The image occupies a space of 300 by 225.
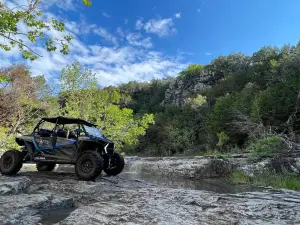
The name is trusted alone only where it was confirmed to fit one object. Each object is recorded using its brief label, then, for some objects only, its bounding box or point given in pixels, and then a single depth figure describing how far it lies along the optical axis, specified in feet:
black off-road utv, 18.54
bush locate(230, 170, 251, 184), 24.76
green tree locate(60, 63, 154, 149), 42.07
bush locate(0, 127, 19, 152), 40.19
